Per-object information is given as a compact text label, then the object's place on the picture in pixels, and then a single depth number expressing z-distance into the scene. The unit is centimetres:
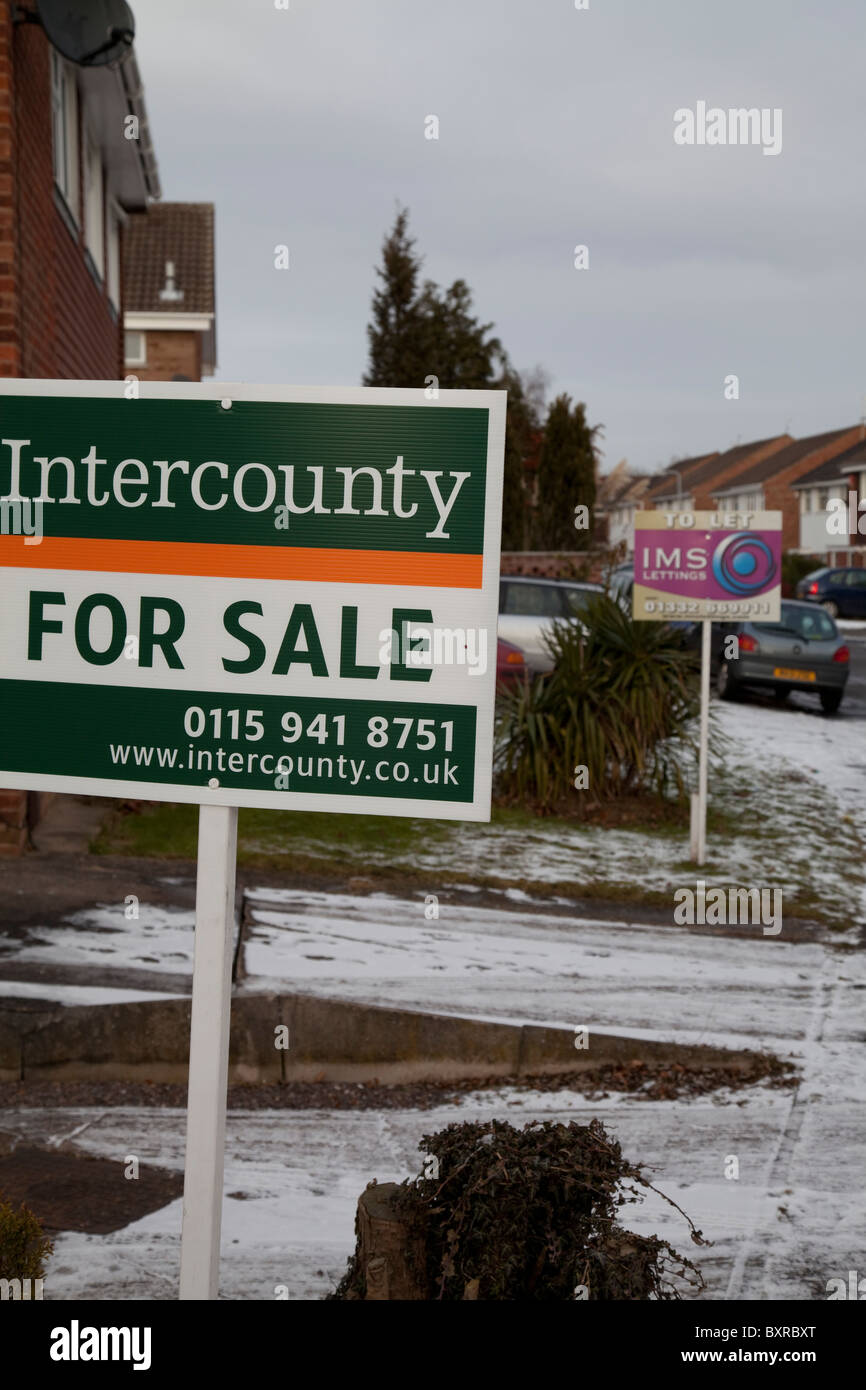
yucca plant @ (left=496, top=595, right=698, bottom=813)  1170
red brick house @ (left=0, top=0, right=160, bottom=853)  848
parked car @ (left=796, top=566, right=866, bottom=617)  4031
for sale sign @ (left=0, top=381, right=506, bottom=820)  244
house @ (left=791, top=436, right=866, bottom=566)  6094
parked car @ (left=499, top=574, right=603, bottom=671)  1628
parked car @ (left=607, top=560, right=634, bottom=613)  1234
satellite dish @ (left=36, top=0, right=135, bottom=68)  823
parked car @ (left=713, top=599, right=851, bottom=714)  1944
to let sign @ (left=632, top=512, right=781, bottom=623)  1045
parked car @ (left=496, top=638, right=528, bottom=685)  1460
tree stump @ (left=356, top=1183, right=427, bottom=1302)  294
